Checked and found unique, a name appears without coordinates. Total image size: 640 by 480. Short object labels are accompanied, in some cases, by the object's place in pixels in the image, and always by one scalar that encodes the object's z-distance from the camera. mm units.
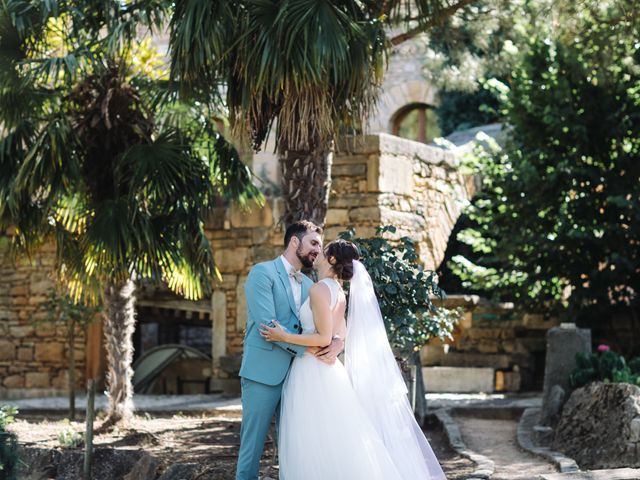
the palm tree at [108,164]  9523
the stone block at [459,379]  13773
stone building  12188
